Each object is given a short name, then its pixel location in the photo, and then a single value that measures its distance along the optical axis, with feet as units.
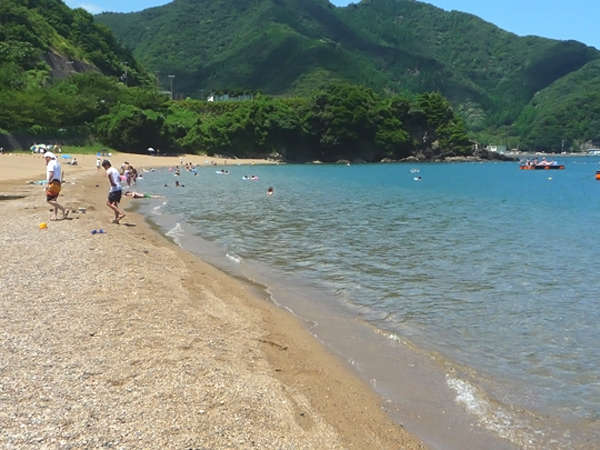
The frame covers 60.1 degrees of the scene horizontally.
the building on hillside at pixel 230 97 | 540.35
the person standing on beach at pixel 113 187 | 59.77
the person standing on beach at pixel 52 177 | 56.44
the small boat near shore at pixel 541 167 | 346.44
